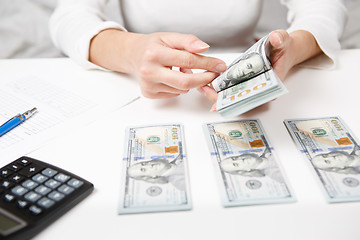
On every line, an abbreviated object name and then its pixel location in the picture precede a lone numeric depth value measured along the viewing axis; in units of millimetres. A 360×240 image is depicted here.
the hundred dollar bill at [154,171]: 482
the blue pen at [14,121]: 638
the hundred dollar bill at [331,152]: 491
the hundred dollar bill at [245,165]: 485
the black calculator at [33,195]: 433
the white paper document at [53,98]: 636
